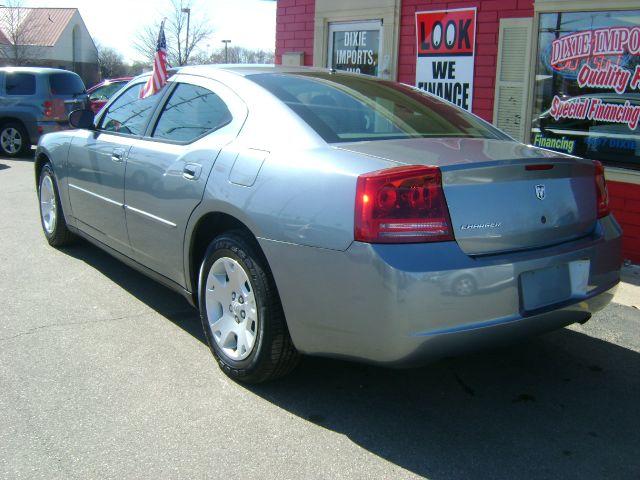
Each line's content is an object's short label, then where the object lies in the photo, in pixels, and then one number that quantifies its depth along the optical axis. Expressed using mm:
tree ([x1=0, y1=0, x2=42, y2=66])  41031
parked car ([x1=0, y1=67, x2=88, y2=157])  14234
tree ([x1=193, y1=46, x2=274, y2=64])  62438
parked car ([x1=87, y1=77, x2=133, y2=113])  16828
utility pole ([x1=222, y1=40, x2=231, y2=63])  63431
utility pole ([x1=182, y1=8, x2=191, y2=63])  39938
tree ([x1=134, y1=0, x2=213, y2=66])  40312
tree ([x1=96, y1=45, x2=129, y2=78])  58572
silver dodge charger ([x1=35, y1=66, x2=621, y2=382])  2789
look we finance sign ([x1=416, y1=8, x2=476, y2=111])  7887
